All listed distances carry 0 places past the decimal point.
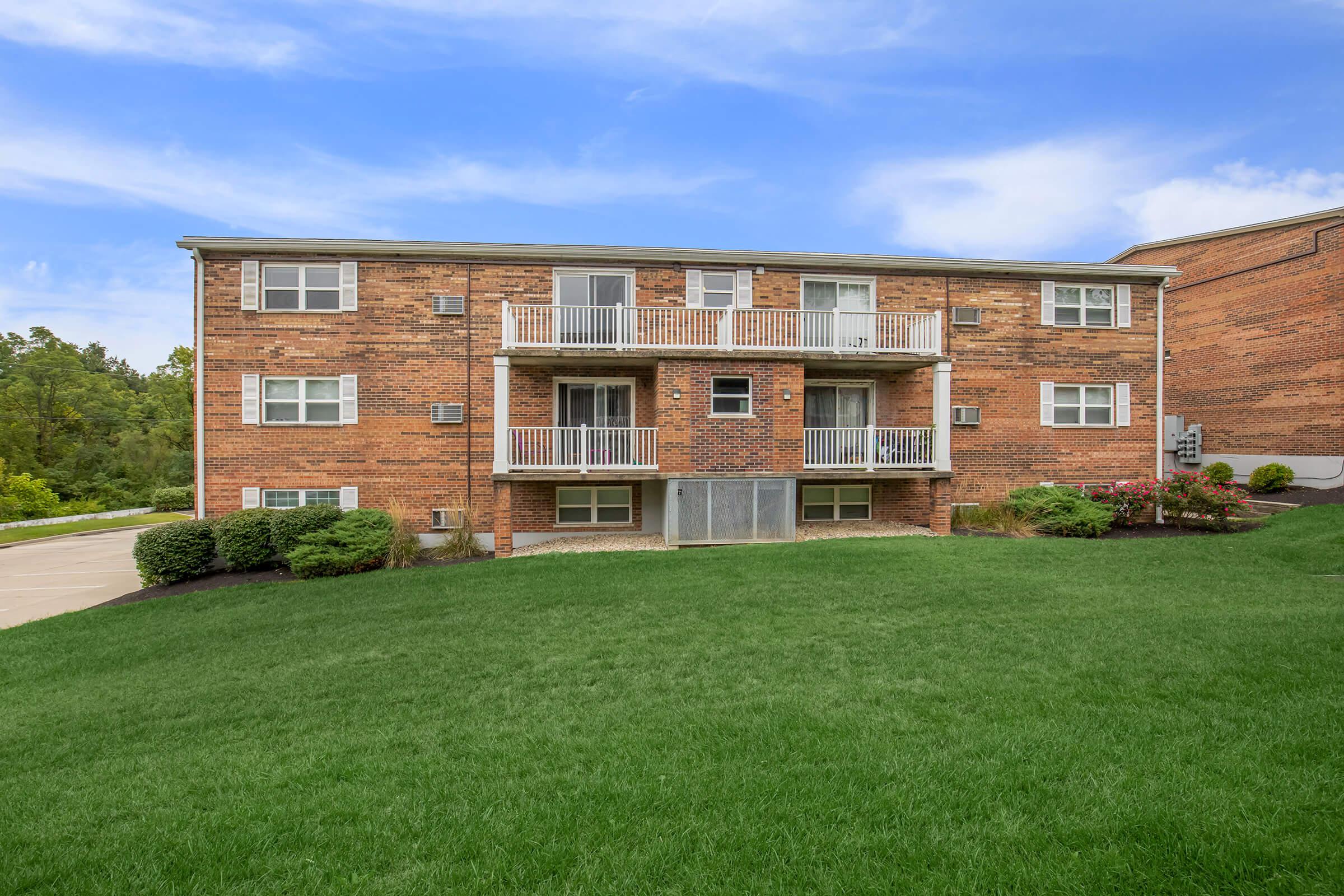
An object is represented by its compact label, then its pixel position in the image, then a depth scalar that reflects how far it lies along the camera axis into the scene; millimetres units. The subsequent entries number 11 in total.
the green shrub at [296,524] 10938
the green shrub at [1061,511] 12250
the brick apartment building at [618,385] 12359
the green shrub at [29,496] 24375
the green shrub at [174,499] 27562
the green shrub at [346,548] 10344
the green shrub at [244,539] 10914
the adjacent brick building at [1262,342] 17016
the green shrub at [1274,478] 17359
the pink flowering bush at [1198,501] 12773
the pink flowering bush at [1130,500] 13273
